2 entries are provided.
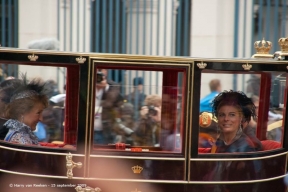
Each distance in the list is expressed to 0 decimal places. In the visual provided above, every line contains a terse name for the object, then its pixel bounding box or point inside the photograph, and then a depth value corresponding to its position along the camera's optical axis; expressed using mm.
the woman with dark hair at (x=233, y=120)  10922
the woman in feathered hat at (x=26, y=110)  11148
